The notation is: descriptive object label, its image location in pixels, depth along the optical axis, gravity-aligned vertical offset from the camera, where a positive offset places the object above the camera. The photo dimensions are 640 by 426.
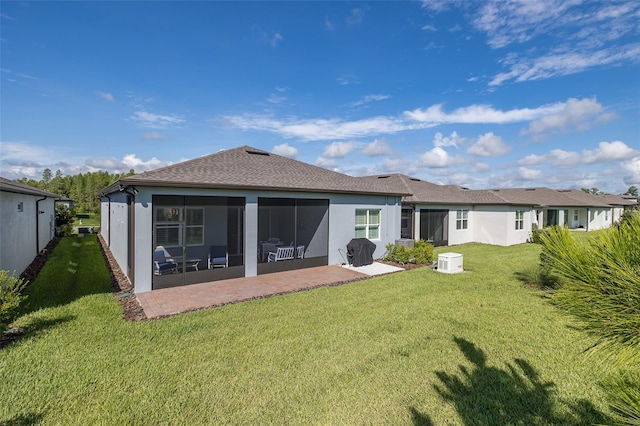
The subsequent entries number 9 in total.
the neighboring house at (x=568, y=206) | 29.83 +0.53
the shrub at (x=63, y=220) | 23.94 -1.19
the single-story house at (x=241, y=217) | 9.02 -0.40
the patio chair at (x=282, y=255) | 12.43 -1.93
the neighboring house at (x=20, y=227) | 8.98 -0.79
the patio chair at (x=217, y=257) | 11.45 -1.94
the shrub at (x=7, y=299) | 5.58 -1.77
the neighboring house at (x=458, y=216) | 19.28 -0.41
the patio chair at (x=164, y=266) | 10.21 -2.03
